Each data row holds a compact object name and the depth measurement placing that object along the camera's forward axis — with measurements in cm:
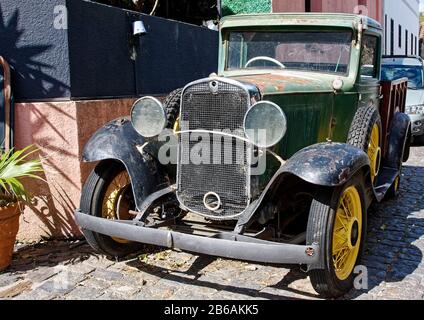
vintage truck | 307
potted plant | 373
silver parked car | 927
